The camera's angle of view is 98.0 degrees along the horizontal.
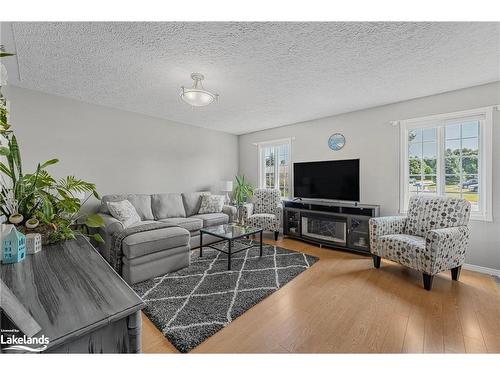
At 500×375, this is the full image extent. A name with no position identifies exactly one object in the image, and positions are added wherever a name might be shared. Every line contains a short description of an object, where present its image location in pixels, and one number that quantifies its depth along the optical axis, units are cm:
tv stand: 331
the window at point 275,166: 482
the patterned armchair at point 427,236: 223
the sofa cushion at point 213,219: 387
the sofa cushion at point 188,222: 353
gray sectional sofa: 236
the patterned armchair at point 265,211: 413
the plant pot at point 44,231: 141
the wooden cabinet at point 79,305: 64
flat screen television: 359
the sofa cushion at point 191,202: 432
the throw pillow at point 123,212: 315
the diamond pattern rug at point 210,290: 167
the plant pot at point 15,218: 134
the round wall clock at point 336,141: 392
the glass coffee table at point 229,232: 273
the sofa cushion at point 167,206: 388
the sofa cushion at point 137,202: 341
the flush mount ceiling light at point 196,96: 218
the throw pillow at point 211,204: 434
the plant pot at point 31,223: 137
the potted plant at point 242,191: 516
